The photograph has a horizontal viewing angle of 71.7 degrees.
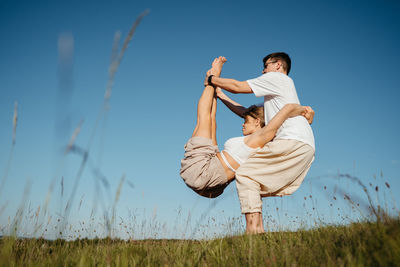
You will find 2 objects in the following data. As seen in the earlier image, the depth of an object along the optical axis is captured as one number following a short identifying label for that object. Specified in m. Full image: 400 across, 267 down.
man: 3.67
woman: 3.90
